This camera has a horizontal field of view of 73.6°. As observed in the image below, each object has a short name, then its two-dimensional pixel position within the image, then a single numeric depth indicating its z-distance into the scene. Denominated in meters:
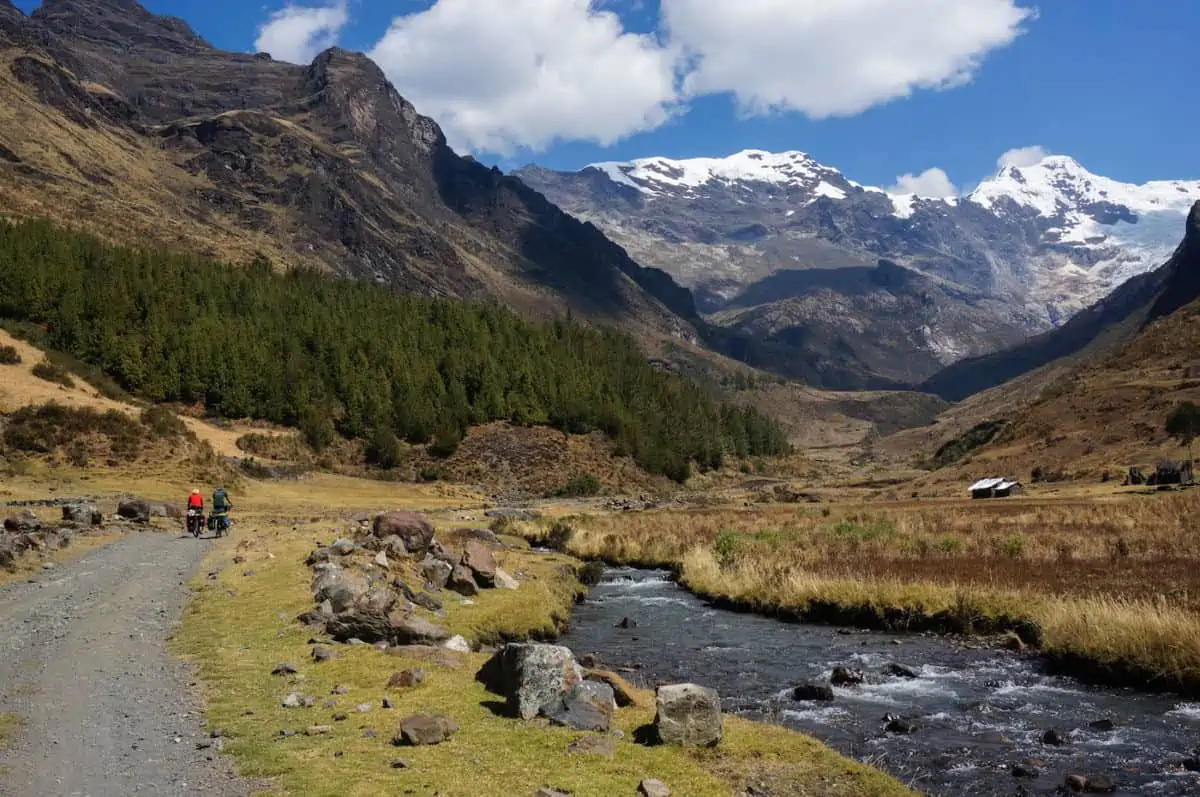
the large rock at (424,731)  13.33
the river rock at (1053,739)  17.05
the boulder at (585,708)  14.68
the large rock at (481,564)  33.19
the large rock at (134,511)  47.78
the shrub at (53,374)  82.31
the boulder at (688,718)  14.12
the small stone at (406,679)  16.66
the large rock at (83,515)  41.97
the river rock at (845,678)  22.34
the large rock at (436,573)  31.36
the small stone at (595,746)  13.35
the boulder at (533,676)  15.16
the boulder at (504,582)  33.53
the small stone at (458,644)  21.22
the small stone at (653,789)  11.59
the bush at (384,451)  109.94
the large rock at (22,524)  34.09
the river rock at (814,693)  20.98
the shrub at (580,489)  112.38
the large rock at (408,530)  36.84
